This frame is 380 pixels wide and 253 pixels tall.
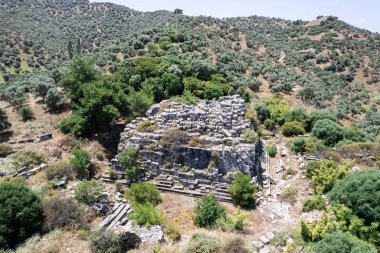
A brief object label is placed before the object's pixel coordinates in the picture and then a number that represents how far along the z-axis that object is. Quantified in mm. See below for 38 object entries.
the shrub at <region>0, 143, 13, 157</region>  25047
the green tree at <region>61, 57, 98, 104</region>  29844
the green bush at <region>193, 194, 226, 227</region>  17344
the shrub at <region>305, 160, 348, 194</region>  20297
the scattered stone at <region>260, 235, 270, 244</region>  16172
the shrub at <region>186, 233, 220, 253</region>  14749
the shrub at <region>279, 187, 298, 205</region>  20281
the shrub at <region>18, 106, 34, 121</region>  31125
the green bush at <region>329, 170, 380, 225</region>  16234
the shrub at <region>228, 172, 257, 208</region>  19344
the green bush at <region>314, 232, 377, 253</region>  13249
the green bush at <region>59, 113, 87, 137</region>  26503
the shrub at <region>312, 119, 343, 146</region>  27438
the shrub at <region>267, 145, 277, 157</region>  26547
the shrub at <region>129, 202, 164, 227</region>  17134
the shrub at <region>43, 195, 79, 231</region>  16562
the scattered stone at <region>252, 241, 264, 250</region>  15707
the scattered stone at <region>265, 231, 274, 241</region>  16444
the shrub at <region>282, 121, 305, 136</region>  30094
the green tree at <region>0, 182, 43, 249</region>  15328
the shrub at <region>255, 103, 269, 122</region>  33250
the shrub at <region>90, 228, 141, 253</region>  14945
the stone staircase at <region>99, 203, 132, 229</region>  17250
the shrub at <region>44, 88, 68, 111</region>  32062
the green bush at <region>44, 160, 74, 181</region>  21641
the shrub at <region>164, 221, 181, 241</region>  16391
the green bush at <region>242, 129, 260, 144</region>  22077
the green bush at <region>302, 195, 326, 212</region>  18750
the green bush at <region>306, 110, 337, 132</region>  30969
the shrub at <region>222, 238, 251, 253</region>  14588
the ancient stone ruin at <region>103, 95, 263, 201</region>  20969
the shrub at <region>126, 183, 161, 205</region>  19495
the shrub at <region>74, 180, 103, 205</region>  18406
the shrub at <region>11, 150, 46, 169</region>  23359
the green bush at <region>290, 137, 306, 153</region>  26156
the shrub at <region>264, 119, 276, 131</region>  32406
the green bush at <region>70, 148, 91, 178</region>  22047
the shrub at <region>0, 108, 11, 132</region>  29122
